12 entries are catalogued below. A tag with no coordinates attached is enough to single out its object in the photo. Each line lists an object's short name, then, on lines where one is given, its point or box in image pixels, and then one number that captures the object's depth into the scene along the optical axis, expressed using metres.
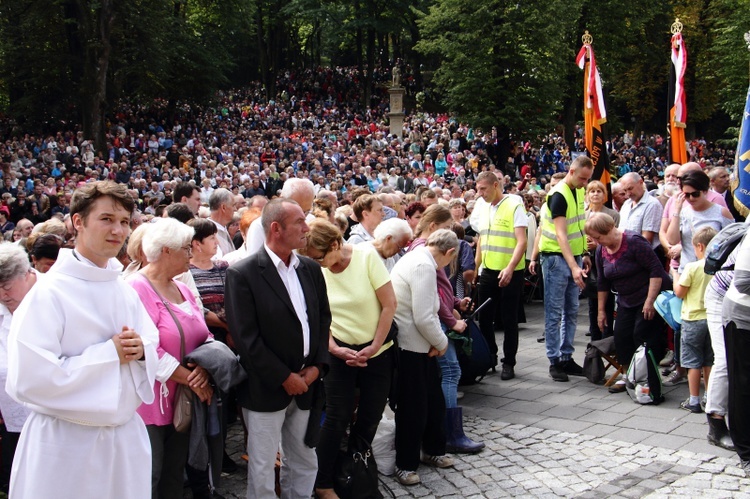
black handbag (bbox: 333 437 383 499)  4.71
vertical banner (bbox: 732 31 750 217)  6.44
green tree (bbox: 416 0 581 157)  31.22
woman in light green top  4.77
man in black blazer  4.12
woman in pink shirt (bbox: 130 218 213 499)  4.01
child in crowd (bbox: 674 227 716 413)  6.21
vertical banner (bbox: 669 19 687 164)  10.95
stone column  38.56
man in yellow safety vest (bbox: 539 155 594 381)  7.39
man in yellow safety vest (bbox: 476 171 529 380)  7.48
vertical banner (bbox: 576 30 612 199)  10.91
